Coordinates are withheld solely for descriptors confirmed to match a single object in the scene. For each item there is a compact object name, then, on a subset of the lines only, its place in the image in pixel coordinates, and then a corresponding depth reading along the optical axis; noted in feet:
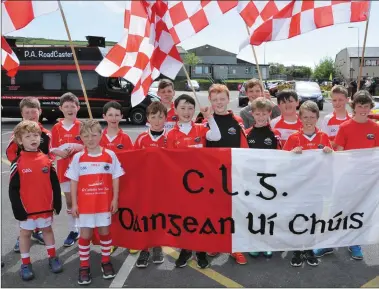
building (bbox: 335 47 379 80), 228.43
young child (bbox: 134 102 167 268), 12.91
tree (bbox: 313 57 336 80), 294.37
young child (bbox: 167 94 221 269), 12.59
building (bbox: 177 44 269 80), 252.95
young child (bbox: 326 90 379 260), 13.00
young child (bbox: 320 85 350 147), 14.64
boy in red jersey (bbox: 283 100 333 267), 12.54
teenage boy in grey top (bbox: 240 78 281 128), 15.89
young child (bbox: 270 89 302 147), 13.83
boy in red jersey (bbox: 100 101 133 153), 13.19
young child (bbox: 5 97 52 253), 13.65
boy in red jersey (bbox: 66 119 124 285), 11.55
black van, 49.64
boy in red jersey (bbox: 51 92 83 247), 13.98
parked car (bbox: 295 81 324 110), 68.85
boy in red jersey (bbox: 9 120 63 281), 11.60
